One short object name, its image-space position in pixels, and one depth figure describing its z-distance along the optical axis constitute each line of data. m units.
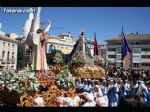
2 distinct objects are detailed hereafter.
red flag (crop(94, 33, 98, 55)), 11.69
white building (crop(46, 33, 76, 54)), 28.76
